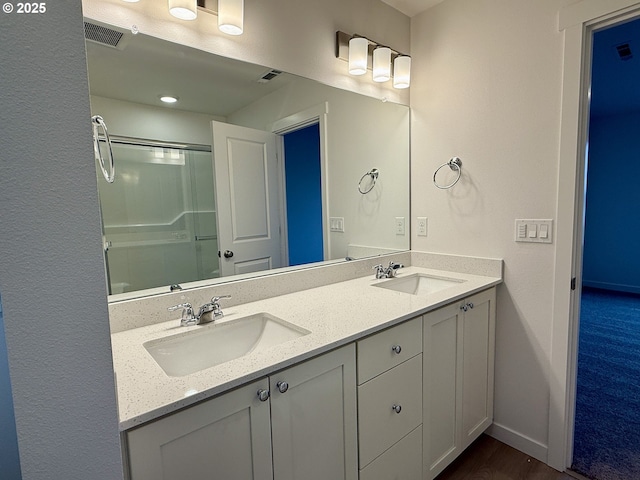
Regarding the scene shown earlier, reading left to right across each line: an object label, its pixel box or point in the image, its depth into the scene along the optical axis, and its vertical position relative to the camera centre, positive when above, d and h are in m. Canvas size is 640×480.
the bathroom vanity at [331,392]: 0.83 -0.56
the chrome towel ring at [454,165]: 2.01 +0.23
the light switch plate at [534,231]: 1.69 -0.14
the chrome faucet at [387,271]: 2.00 -0.37
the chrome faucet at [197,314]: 1.28 -0.39
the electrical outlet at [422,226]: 2.22 -0.13
